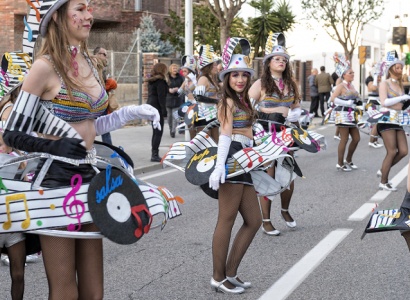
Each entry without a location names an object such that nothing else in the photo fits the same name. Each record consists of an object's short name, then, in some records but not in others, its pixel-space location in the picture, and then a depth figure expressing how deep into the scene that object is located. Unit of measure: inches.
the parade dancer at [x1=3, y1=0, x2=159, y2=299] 154.4
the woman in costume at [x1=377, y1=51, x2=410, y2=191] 459.5
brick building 1368.1
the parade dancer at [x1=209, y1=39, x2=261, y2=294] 245.4
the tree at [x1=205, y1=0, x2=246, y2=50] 976.3
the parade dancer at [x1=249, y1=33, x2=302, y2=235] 335.6
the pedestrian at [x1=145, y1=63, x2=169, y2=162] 653.3
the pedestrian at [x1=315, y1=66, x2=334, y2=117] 1206.9
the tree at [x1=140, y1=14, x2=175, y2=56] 1283.2
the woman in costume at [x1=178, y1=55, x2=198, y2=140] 705.6
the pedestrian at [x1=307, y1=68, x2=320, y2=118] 1222.3
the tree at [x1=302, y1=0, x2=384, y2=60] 1825.8
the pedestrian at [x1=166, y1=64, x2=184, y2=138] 816.3
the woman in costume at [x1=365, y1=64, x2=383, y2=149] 696.8
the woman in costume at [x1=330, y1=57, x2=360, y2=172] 553.3
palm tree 1633.9
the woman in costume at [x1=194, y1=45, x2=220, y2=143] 523.5
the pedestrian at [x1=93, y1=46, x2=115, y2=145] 485.2
